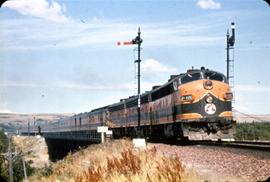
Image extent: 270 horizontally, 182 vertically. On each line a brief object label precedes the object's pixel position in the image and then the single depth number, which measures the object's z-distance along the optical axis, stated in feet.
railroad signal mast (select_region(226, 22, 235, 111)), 128.67
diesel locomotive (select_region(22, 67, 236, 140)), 77.30
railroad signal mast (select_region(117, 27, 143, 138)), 99.25
